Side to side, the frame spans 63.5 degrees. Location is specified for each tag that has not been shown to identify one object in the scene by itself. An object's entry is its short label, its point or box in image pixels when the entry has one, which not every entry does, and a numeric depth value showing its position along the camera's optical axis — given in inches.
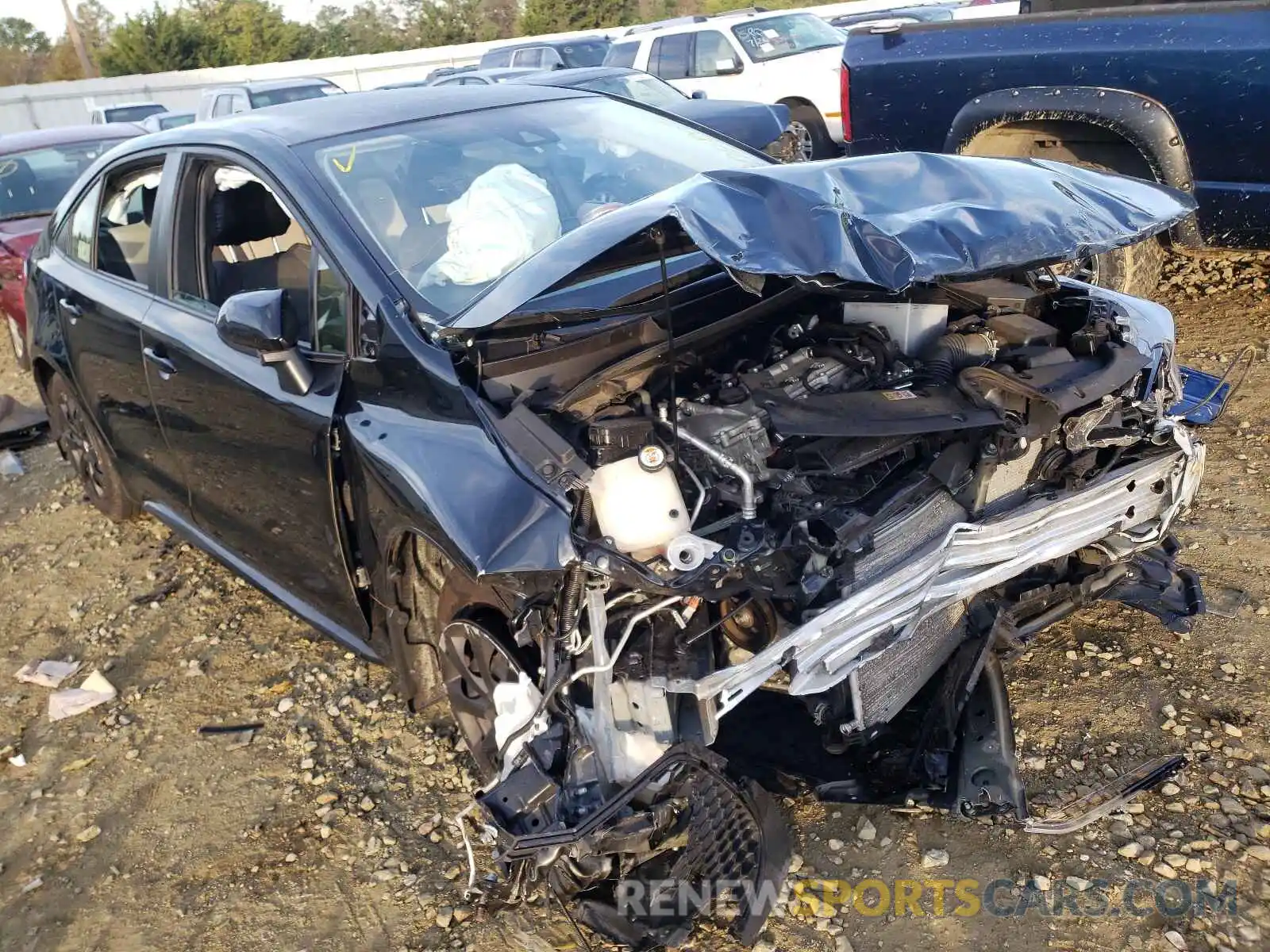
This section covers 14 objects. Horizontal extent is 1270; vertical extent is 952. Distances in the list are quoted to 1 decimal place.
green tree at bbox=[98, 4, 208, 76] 1385.3
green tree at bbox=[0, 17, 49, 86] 1884.8
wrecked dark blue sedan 90.0
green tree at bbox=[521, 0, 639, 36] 1376.7
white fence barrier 1132.5
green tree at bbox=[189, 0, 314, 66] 1448.1
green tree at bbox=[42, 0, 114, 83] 1685.5
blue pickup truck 173.8
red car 274.7
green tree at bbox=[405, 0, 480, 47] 1616.6
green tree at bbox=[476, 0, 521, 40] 1593.3
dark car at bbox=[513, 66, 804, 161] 168.9
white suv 445.4
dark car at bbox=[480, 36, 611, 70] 629.0
